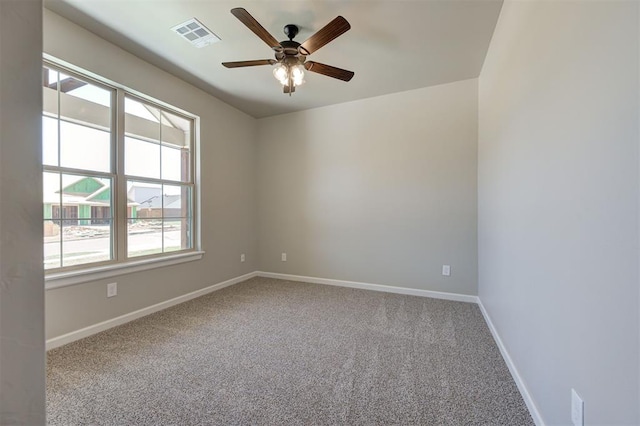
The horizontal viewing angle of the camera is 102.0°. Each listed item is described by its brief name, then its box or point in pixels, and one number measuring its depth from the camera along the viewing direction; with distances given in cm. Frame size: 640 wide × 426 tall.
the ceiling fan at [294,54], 180
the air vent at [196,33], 215
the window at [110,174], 215
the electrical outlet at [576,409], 97
